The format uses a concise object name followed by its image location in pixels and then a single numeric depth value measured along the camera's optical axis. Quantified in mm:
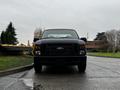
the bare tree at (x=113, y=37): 37298
